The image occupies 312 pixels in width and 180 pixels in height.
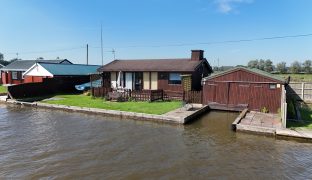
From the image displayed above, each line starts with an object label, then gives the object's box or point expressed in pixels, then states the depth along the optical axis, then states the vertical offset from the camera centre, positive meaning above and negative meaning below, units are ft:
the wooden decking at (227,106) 45.53 -4.54
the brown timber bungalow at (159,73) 55.04 +4.16
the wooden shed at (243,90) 42.53 -0.65
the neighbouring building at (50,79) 62.21 +2.74
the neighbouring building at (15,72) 90.67 +7.15
